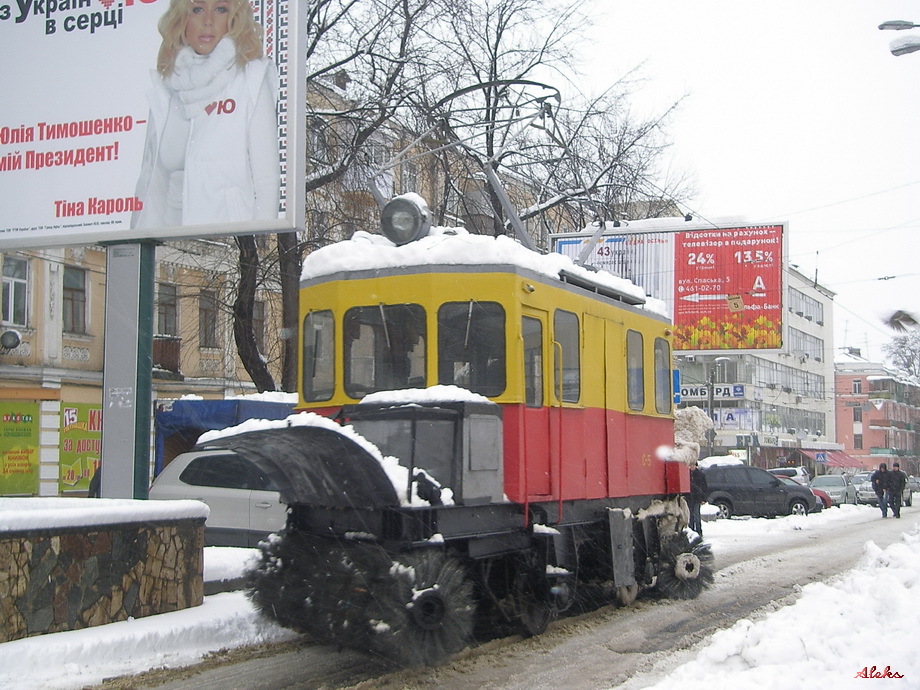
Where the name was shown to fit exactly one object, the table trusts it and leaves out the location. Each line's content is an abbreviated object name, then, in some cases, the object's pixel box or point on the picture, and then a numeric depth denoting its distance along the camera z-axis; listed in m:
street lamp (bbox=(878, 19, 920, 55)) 12.86
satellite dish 22.62
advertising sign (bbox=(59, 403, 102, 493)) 23.97
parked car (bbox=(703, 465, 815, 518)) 27.14
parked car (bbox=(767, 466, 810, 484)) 39.38
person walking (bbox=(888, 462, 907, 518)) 27.33
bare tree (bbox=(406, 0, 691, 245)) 19.33
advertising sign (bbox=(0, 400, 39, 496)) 22.83
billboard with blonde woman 10.23
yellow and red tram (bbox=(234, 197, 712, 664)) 6.91
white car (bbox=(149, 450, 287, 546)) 12.26
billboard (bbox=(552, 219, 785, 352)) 24.97
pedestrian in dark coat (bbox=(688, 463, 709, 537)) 16.02
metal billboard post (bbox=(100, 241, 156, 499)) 10.05
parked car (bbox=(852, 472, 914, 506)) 36.41
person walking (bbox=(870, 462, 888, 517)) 27.38
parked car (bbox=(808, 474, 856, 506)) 34.59
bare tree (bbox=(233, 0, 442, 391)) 17.64
